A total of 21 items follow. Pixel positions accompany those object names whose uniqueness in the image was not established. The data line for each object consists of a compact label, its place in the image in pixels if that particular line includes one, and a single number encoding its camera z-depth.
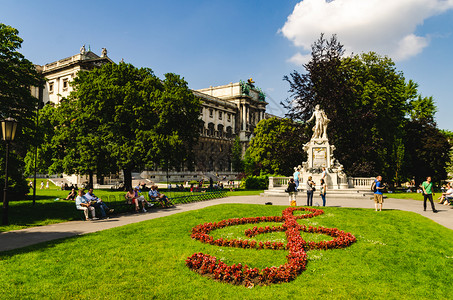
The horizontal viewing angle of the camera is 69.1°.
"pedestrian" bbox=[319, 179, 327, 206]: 19.06
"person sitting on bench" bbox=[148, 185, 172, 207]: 21.10
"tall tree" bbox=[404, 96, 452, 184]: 47.53
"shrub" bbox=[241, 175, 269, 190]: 44.00
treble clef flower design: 6.89
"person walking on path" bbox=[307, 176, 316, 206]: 18.90
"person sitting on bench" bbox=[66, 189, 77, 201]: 23.52
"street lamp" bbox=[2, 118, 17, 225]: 13.57
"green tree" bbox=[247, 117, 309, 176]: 40.88
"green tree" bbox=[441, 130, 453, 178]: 36.62
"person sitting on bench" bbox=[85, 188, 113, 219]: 16.06
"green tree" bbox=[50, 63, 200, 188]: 32.53
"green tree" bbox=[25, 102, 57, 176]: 36.59
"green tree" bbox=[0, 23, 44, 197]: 15.97
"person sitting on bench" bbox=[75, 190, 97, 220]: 15.64
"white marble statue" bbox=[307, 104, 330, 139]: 31.36
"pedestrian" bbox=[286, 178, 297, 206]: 18.89
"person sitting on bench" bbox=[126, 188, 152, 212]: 18.67
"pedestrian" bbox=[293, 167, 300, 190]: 26.71
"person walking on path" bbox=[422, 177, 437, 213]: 17.71
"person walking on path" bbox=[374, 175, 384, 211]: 16.59
